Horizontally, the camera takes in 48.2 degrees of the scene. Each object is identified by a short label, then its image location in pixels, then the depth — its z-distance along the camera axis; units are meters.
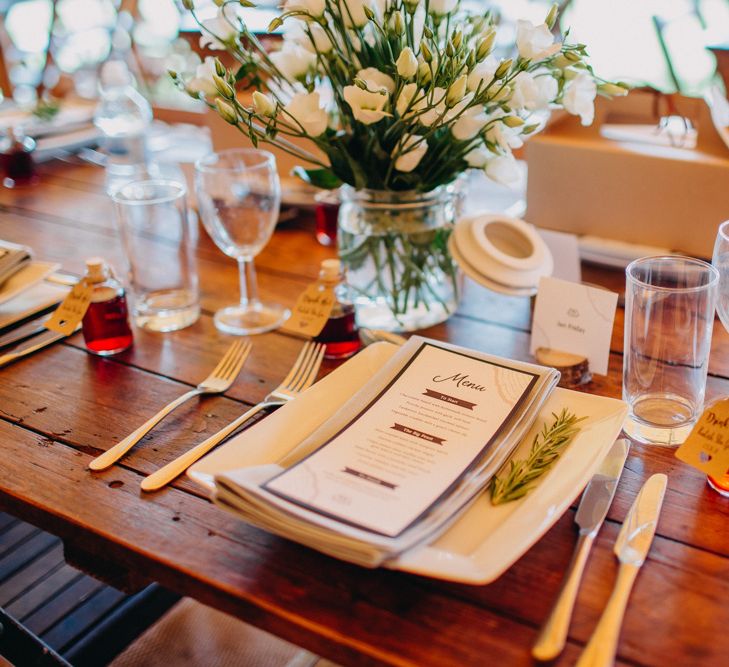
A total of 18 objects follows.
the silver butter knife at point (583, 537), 0.63
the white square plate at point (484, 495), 0.65
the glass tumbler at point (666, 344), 0.87
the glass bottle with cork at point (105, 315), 1.14
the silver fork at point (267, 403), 0.86
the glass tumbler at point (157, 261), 1.25
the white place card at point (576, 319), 1.01
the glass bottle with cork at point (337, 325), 1.11
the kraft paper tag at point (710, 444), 0.79
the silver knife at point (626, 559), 0.62
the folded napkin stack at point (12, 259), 1.24
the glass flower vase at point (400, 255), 1.14
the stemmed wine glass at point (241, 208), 1.17
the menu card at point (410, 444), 0.70
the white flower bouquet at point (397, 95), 0.94
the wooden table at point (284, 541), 0.66
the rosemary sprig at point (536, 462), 0.76
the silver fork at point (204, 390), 0.91
